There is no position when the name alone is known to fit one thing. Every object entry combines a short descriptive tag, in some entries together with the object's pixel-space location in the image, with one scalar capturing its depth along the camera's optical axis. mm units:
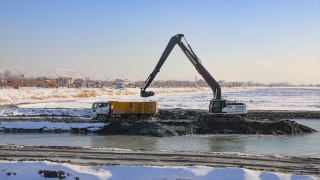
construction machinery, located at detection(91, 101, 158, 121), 33625
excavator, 31406
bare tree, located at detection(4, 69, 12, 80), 176238
